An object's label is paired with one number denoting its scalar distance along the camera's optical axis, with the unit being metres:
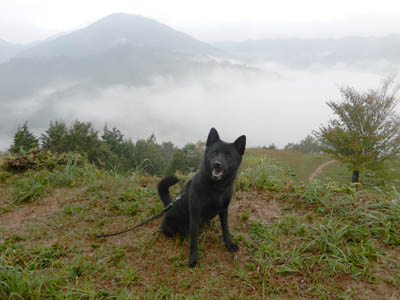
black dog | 2.91
